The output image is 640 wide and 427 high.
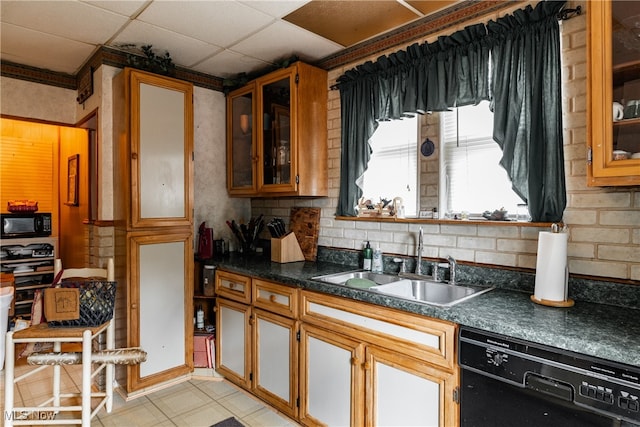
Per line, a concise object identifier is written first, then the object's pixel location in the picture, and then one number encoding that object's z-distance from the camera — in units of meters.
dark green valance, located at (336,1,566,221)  1.89
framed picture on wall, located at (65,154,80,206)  3.99
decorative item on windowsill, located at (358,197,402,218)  2.62
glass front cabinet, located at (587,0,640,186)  1.44
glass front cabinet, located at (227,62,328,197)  2.87
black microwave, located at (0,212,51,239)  4.54
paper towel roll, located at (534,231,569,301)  1.73
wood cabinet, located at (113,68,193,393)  2.74
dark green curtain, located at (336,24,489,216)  2.18
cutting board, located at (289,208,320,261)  3.09
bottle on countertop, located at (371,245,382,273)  2.61
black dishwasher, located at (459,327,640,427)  1.23
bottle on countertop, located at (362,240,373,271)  2.65
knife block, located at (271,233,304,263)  2.96
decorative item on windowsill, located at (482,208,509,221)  2.12
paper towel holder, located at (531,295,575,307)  1.71
